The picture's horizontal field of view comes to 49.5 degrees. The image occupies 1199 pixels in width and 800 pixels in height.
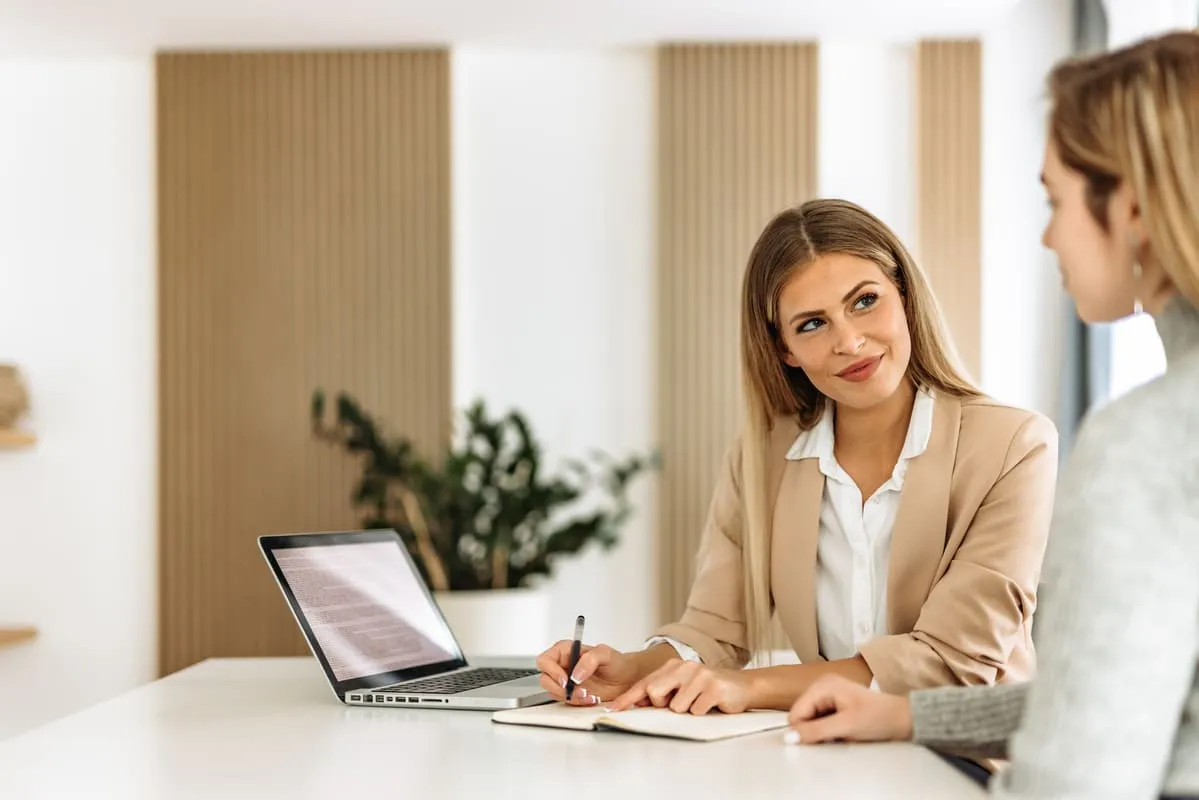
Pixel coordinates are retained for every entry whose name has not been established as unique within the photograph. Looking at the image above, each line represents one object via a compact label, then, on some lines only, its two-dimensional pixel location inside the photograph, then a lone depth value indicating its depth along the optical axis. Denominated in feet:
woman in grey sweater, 3.01
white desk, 3.96
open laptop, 5.73
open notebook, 4.76
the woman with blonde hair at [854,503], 5.50
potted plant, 14.78
